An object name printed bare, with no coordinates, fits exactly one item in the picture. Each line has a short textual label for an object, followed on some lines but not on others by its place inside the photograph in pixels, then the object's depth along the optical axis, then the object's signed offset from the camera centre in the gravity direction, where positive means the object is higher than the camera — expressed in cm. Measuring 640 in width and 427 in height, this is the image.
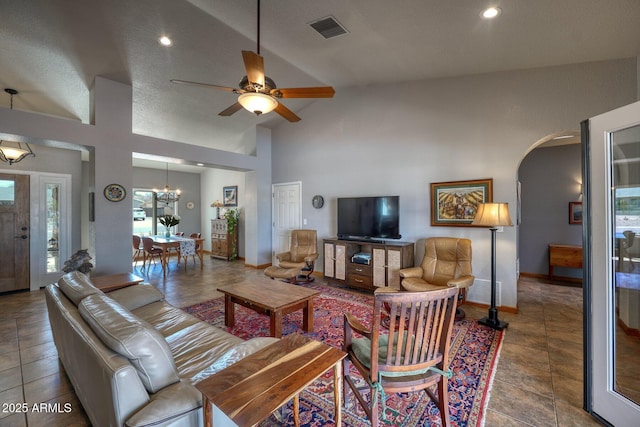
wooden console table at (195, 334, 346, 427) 97 -70
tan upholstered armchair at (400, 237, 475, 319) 347 -73
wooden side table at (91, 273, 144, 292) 284 -76
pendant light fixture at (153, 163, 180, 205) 769 +62
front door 435 -27
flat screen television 438 -6
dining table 575 -66
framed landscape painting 375 +22
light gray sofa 107 -76
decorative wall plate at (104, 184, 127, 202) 391 +35
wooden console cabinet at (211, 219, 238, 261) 735 -70
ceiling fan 219 +116
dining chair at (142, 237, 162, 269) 599 -77
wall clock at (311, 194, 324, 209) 547 +29
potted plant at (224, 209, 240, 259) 732 -33
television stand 407 -80
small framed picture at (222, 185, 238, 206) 783 +61
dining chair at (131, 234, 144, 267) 615 -63
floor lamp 302 -10
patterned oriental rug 175 -135
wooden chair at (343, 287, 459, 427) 142 -82
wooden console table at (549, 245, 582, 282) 479 -78
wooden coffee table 258 -88
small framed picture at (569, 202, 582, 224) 503 +3
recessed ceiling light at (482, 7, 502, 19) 234 +184
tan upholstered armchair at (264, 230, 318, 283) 467 -79
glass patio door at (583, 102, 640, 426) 168 -38
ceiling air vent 288 +215
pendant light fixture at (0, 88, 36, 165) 384 +94
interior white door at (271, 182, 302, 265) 596 +5
